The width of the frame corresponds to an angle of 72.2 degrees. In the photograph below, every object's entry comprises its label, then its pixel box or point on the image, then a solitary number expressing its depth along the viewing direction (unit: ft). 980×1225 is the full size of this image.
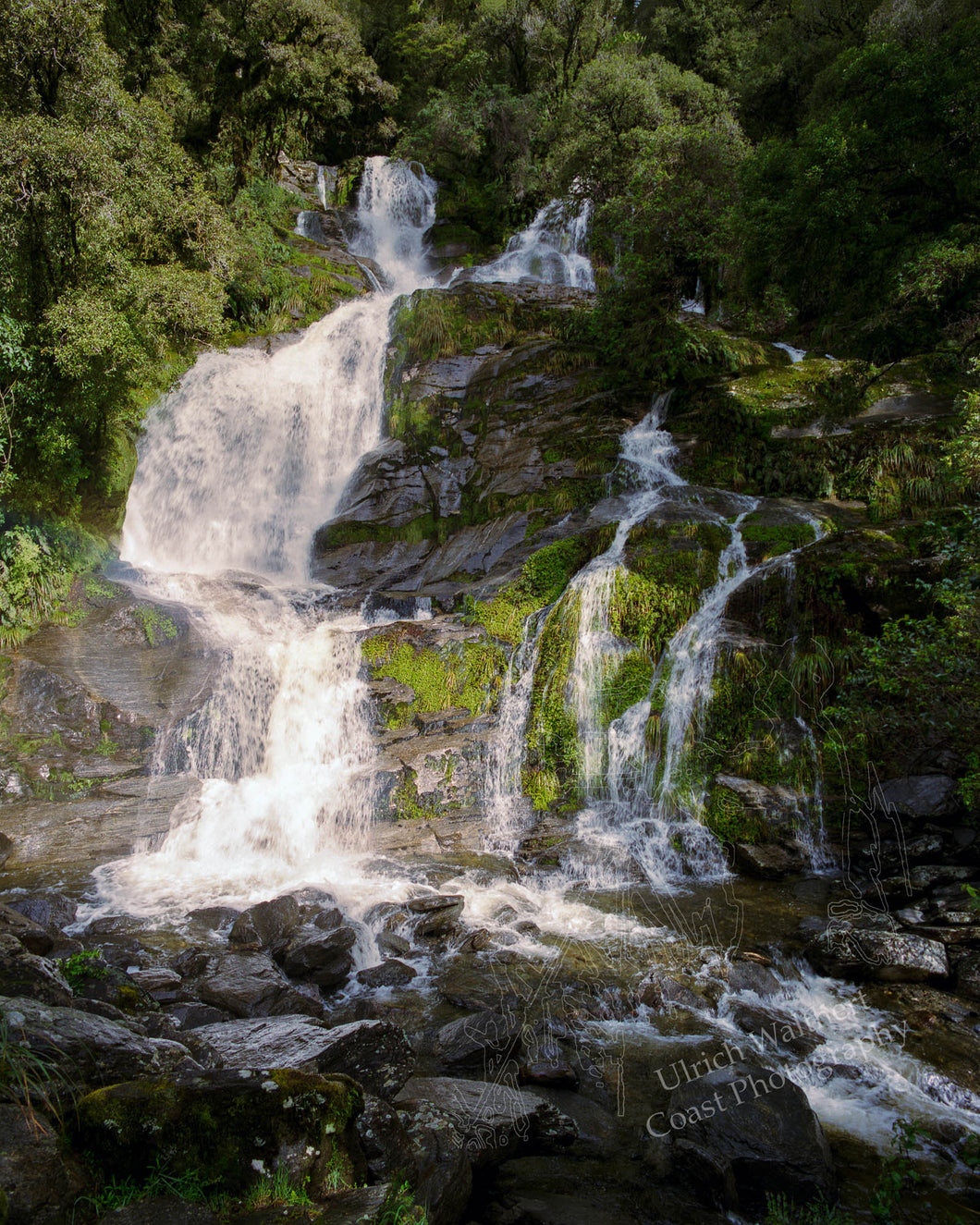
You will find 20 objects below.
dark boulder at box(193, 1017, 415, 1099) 12.05
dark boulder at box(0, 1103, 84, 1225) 6.98
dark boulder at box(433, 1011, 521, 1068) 14.97
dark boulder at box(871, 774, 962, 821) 22.44
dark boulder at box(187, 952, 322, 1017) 17.03
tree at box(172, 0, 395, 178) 70.95
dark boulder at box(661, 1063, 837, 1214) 11.37
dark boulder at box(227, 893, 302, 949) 21.59
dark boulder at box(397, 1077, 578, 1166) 11.64
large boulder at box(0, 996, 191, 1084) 9.34
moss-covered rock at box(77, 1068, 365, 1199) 8.35
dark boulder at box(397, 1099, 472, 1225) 9.72
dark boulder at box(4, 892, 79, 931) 21.91
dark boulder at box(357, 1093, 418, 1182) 9.78
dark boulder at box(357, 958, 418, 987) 19.51
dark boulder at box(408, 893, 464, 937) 22.25
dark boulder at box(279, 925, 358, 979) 19.52
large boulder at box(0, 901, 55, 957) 17.34
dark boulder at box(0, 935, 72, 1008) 11.93
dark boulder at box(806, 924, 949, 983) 17.57
